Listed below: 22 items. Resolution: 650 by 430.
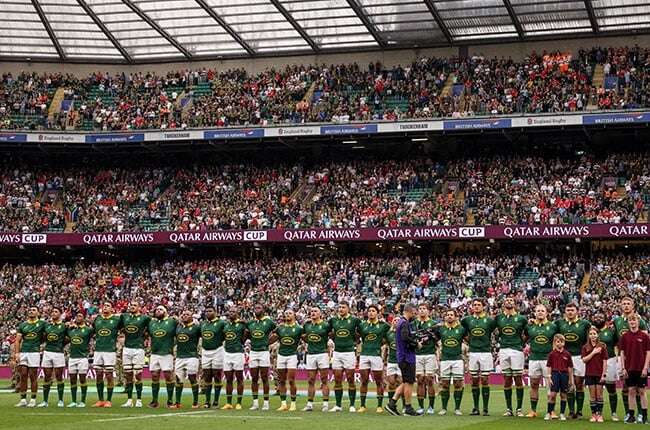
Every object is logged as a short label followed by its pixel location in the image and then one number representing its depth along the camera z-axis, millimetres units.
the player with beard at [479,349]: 22078
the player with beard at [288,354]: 23359
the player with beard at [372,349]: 22906
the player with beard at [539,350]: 21516
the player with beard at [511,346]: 21797
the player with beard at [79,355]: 24500
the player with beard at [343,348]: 23031
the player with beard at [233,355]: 23562
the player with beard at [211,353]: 23703
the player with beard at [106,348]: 24344
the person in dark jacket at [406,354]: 21453
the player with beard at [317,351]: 23203
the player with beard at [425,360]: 22391
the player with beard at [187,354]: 23828
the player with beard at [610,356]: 21203
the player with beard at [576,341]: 21469
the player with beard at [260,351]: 23438
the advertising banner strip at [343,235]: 47562
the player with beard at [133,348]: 24094
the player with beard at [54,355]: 24812
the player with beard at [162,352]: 23922
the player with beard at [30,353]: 25094
